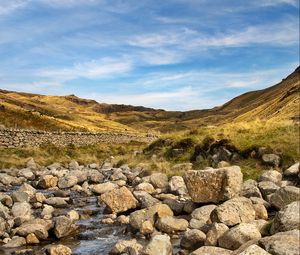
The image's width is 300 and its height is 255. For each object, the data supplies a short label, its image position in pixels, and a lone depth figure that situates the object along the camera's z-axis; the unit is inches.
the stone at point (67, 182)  683.0
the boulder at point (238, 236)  295.7
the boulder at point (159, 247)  296.7
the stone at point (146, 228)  375.3
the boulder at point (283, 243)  234.7
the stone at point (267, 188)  456.7
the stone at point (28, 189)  582.2
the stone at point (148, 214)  390.9
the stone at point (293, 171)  547.4
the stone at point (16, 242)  353.4
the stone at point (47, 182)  676.2
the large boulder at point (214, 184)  412.3
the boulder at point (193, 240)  330.5
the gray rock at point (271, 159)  659.0
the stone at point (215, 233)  313.5
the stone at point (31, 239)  365.7
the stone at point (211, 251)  276.3
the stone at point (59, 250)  325.7
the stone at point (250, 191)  442.7
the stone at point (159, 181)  608.2
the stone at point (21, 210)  437.1
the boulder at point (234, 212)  339.3
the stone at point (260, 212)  371.7
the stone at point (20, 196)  514.1
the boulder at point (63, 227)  383.3
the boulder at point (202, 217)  363.2
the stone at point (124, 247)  314.1
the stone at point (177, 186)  533.4
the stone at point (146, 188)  579.4
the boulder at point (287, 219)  294.1
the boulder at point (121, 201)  470.4
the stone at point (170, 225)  376.1
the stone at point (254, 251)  238.3
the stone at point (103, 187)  607.5
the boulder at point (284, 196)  383.7
